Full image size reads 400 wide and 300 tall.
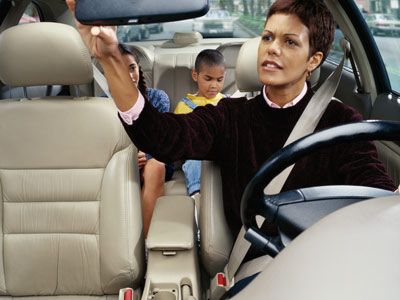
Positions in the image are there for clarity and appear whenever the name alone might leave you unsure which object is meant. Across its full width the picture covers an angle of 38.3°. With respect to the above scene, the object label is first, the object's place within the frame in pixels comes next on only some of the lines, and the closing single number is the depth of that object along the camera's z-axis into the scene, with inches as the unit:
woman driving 67.7
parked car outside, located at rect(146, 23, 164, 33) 203.3
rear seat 155.3
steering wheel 46.5
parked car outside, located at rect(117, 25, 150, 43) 201.0
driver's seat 76.7
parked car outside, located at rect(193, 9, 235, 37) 199.6
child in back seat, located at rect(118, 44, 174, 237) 106.0
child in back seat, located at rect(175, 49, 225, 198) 136.6
